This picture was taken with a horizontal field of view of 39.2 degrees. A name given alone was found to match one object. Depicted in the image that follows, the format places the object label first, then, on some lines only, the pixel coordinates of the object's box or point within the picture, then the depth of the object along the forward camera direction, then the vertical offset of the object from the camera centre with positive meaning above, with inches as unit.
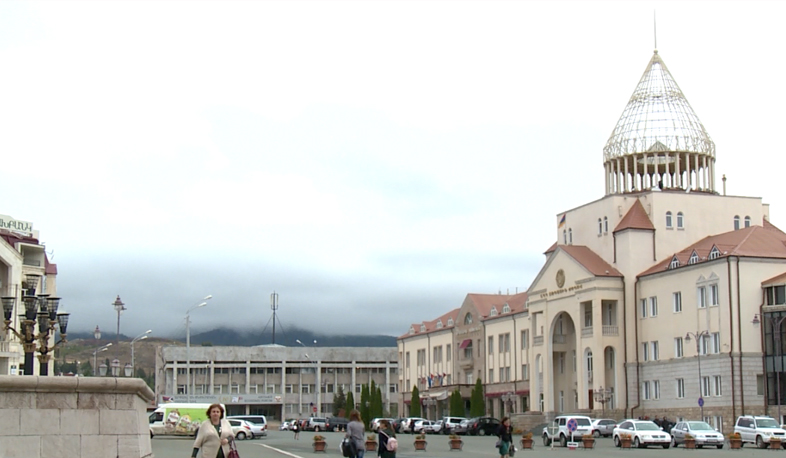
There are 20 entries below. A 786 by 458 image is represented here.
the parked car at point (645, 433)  1968.5 -150.9
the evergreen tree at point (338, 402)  5027.1 -228.0
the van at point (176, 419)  2278.5 -135.1
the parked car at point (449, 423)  3182.8 -208.7
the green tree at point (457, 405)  3796.8 -186.8
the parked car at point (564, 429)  2202.3 -164.9
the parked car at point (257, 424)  2554.1 -167.6
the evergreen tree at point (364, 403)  4392.2 -206.4
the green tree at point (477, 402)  3673.7 -174.4
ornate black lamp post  1239.5 +43.3
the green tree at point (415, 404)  4141.0 -198.9
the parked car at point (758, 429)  1971.0 -148.7
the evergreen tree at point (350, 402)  4628.4 -209.7
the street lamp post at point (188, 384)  4704.7 -142.3
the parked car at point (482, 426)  3053.6 -208.0
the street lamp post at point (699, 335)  2677.9 +30.4
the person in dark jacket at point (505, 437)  1189.7 -94.6
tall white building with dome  2598.4 +142.2
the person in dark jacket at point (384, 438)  987.9 -77.5
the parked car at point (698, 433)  1982.0 -154.9
